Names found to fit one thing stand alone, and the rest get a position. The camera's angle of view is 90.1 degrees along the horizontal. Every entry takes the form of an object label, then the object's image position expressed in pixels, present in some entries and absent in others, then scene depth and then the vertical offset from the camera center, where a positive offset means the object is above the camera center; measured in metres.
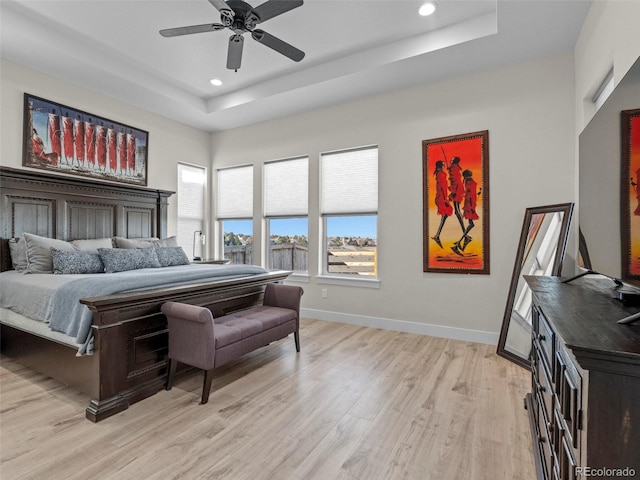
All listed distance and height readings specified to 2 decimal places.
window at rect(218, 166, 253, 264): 5.43 +0.46
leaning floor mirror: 2.93 -0.23
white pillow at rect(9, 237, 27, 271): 3.26 -0.16
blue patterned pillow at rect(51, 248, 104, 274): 3.11 -0.24
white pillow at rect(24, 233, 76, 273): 3.15 -0.16
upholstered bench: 2.23 -0.74
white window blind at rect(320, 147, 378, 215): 4.31 +0.80
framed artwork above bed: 3.64 +1.20
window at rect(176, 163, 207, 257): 5.38 +0.53
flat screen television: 1.24 +0.25
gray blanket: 2.15 -0.41
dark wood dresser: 0.76 -0.41
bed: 2.11 -0.49
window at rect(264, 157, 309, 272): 4.88 +0.41
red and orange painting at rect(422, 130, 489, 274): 3.56 +0.41
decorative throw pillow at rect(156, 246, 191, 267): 3.92 -0.23
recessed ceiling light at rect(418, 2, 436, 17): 2.83 +2.07
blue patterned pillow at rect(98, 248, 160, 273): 3.34 -0.23
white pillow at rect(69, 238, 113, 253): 3.63 -0.07
